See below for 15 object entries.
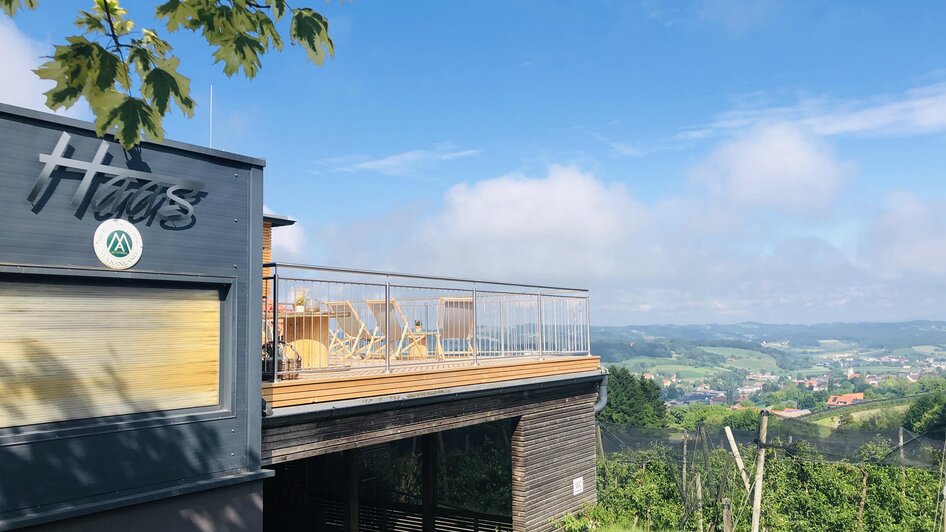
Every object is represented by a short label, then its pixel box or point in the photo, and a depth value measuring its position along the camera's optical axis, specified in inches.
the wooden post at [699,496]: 407.0
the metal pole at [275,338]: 254.4
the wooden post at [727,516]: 357.4
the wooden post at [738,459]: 347.9
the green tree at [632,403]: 1598.2
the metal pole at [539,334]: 419.5
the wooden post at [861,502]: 428.5
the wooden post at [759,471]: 333.4
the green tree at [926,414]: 1228.5
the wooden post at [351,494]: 414.3
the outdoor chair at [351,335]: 327.9
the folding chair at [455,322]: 377.7
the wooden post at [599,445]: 511.8
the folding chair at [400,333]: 348.1
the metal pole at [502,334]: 412.2
